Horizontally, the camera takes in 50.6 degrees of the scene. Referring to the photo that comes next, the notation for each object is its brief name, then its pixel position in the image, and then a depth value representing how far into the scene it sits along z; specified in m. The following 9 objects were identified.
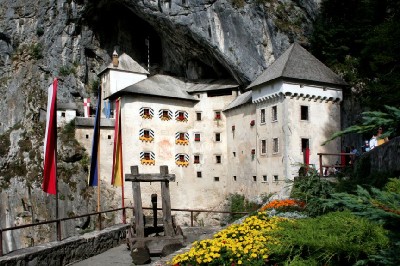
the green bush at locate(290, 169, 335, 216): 11.33
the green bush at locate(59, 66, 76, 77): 40.66
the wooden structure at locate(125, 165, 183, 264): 11.49
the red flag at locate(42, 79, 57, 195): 11.56
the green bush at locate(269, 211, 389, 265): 5.38
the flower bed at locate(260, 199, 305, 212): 12.58
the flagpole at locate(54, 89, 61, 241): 10.74
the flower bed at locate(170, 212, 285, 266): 6.77
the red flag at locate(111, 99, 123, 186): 16.62
